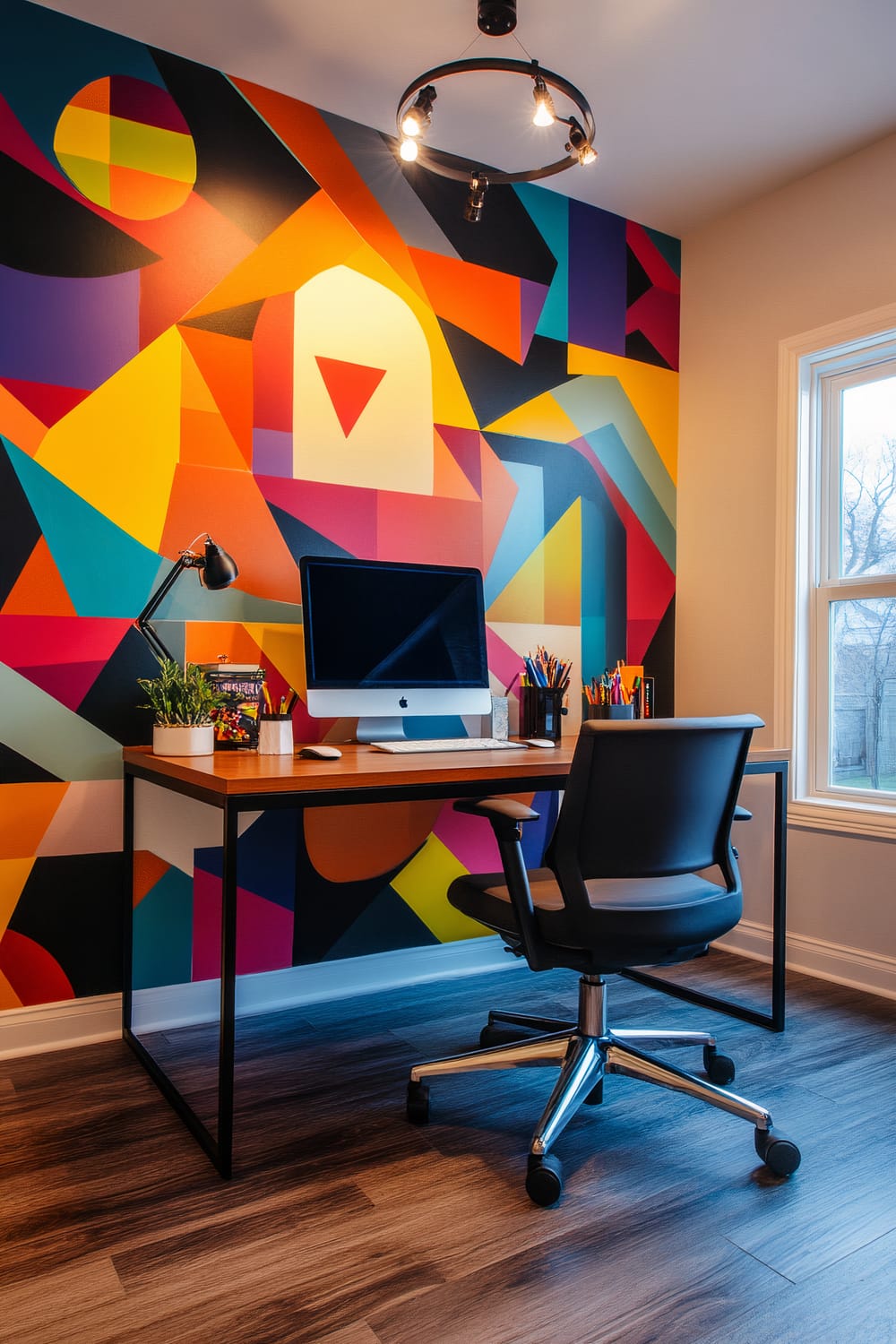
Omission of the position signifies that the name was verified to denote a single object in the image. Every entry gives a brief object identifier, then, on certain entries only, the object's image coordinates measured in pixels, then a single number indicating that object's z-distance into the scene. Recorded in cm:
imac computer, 233
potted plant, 210
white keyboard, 222
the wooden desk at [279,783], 166
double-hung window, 285
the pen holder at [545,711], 275
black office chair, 166
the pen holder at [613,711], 261
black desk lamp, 217
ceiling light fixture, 215
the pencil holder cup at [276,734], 212
